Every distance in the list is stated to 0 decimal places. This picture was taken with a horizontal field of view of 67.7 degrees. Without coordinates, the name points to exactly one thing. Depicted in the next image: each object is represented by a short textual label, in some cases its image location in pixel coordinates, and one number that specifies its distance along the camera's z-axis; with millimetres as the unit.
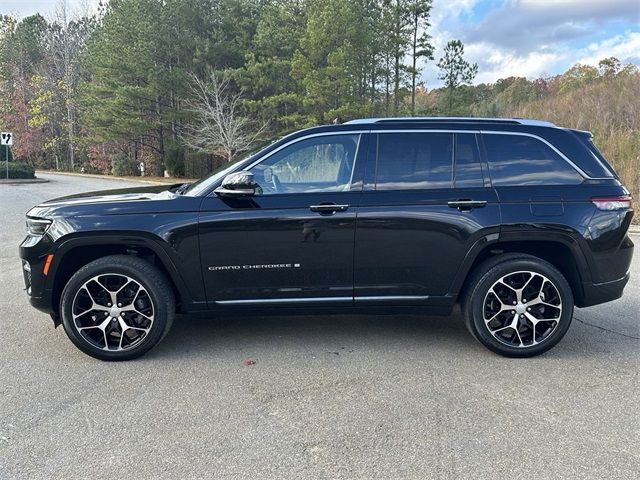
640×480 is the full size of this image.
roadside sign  23953
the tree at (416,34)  32594
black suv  3762
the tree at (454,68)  35156
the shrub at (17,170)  28531
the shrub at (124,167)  39344
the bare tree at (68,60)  44138
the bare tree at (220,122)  29391
